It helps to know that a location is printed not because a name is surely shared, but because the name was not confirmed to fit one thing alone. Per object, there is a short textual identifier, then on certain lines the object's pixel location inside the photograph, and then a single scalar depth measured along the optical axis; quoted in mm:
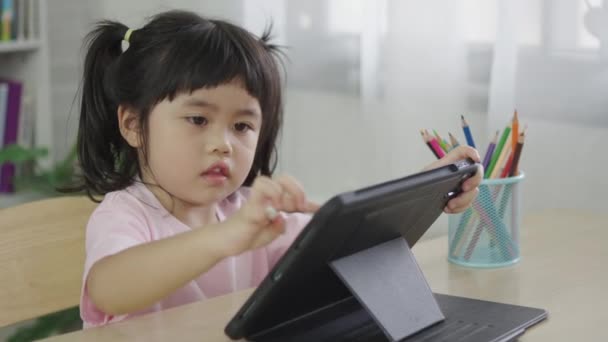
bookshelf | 2771
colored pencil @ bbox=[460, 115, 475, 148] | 1478
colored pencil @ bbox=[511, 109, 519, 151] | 1474
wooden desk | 1260
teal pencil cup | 1462
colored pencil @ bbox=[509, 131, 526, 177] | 1466
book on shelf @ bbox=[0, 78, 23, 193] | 2711
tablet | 1148
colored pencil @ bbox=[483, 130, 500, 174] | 1490
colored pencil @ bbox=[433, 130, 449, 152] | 1498
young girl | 1316
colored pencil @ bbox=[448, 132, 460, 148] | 1493
